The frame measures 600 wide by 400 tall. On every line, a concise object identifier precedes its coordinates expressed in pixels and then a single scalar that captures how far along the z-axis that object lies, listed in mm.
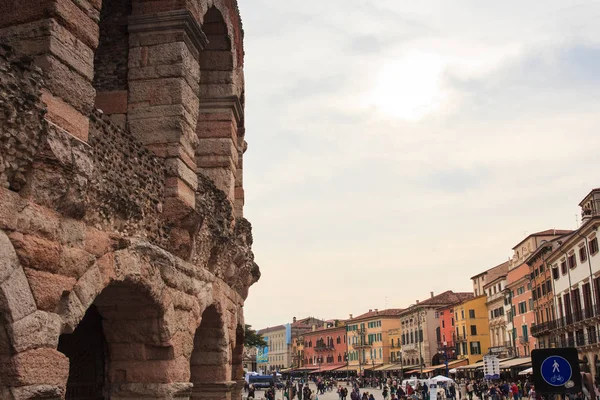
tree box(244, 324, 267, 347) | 42719
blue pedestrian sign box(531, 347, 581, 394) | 7871
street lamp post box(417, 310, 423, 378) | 72125
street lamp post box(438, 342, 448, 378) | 65581
